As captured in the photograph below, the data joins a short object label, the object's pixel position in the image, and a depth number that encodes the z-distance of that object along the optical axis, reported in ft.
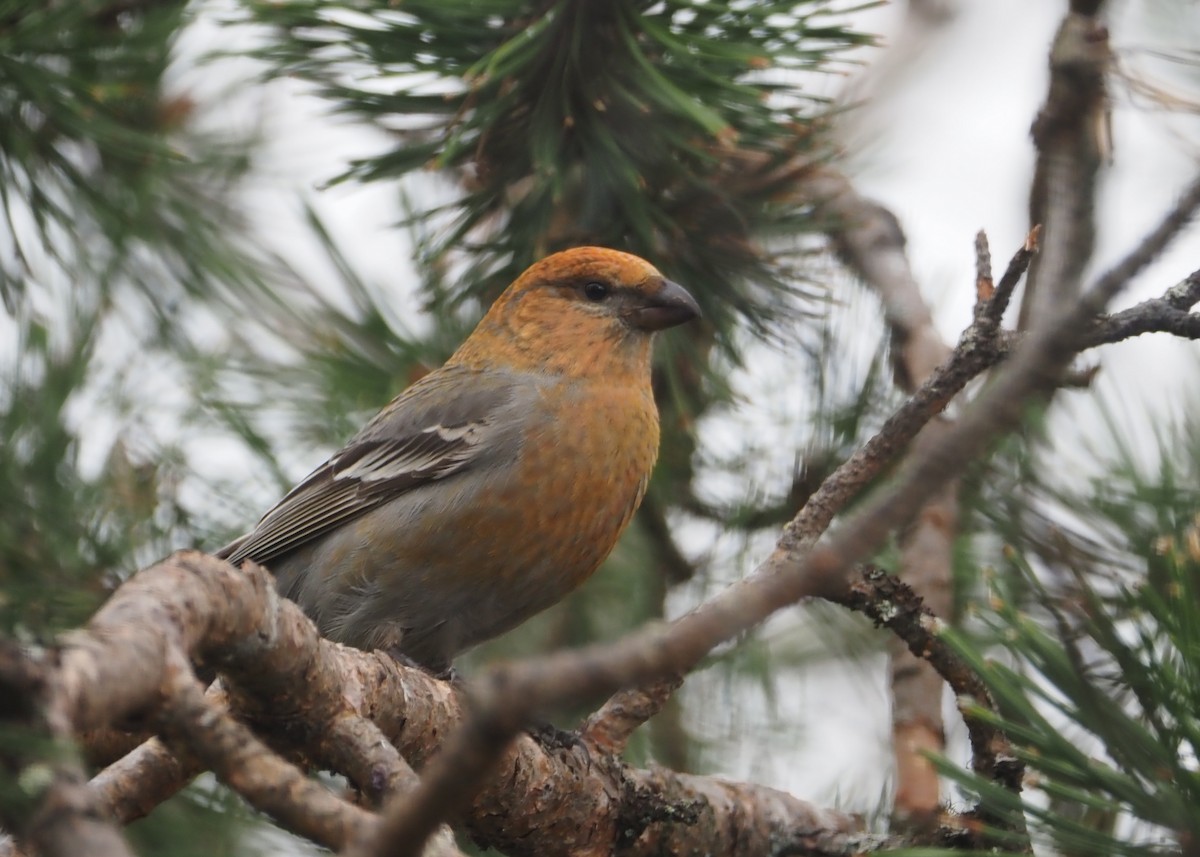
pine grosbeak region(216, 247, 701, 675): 23.80
